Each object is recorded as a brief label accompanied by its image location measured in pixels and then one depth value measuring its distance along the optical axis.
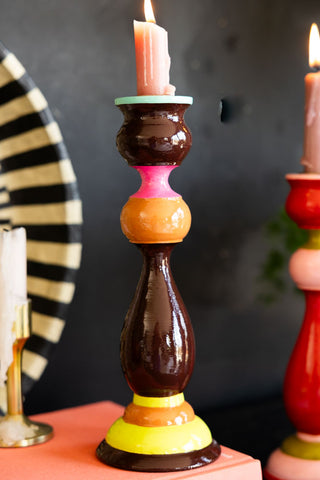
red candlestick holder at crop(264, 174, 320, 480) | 0.97
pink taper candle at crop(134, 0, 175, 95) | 0.85
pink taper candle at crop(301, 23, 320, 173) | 0.98
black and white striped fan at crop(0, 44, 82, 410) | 1.02
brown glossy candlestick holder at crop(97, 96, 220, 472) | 0.85
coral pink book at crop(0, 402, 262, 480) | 0.85
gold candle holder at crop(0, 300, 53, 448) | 0.91
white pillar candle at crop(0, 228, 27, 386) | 0.90
